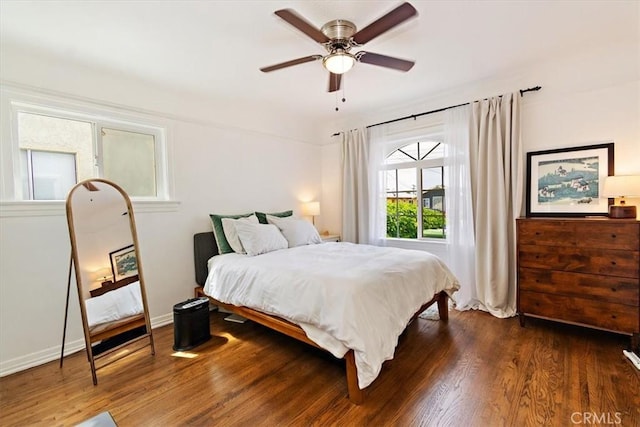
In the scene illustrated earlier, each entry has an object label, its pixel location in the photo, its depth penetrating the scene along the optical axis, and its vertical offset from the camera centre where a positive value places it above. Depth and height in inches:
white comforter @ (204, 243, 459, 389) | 71.7 -27.2
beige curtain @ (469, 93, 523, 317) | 119.9 -0.2
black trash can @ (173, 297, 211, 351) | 99.6 -42.2
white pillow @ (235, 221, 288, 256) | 121.6 -15.3
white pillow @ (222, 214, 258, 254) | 125.5 -13.6
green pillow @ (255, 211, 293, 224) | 148.2 -7.0
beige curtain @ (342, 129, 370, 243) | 168.6 +8.2
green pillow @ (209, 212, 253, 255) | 128.3 -14.6
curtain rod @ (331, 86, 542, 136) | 115.7 +42.9
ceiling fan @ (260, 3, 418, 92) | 65.9 +42.1
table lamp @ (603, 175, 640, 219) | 91.7 +1.0
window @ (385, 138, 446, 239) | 151.9 +4.3
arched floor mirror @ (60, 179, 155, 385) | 87.4 -21.0
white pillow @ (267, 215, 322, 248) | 138.5 -14.3
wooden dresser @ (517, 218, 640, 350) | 90.0 -26.2
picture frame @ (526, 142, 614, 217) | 106.2 +5.6
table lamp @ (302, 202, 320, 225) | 179.3 -4.7
